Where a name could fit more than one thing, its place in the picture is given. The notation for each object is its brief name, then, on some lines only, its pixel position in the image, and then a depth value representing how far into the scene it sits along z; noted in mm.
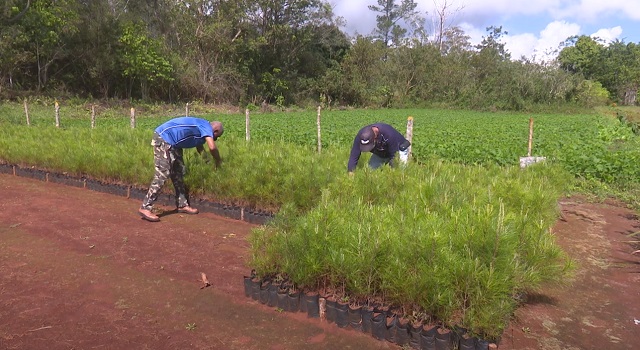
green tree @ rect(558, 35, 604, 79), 56500
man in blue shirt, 6035
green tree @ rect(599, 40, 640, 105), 48469
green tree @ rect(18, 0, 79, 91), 21703
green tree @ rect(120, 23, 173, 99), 25969
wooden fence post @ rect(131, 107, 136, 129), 12062
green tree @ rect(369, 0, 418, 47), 64625
